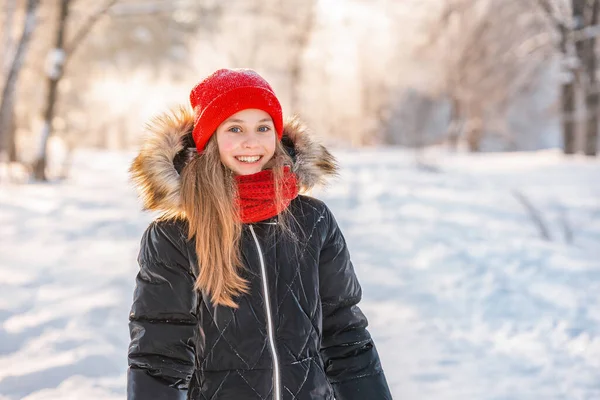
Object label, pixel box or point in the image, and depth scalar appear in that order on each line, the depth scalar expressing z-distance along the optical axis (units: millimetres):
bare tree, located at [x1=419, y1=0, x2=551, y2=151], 19656
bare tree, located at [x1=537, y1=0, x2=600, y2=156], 12203
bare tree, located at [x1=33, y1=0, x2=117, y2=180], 9984
